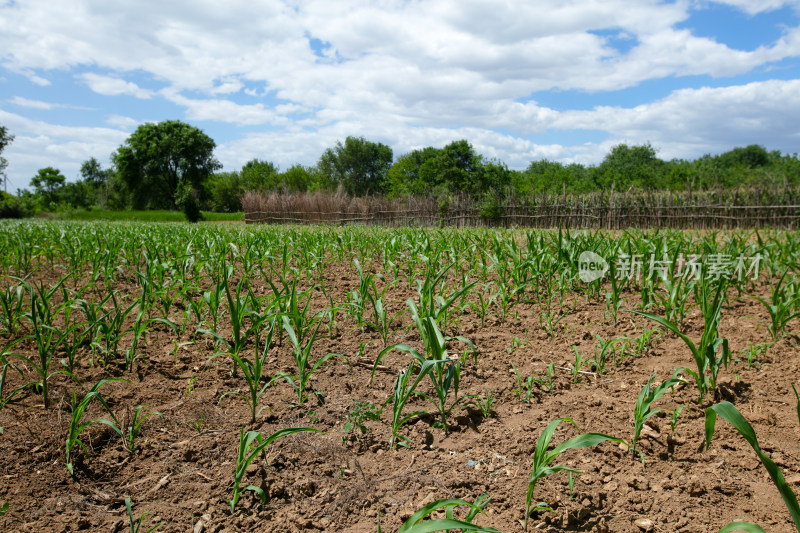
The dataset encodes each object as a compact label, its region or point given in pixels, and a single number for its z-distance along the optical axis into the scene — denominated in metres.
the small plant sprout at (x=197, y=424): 1.95
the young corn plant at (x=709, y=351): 2.01
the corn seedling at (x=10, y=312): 2.67
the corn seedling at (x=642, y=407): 1.68
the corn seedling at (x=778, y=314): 2.66
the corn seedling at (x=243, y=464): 1.47
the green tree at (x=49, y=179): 70.81
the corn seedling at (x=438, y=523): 1.00
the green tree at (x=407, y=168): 62.47
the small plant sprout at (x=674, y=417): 1.83
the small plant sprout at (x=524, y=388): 2.16
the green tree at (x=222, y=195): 60.25
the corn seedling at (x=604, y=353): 2.45
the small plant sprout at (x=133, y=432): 1.81
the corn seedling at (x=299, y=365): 2.13
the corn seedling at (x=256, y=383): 1.96
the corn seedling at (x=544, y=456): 1.33
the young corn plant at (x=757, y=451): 0.92
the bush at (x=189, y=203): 29.22
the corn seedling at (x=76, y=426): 1.68
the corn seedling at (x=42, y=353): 2.07
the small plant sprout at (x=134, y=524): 1.31
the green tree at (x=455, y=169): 48.59
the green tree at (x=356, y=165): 65.62
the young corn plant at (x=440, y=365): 1.91
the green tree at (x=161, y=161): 47.16
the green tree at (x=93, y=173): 72.19
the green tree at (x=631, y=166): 47.84
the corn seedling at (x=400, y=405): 1.82
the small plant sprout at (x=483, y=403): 2.03
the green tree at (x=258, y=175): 63.75
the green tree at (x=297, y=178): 64.12
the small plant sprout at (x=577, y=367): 2.38
